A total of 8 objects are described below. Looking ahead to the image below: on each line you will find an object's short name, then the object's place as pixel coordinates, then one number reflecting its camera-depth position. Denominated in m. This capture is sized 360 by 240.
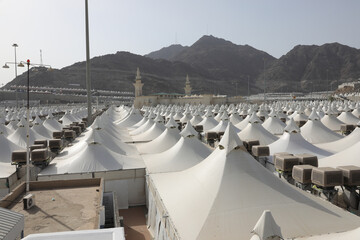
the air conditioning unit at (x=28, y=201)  9.43
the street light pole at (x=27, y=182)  10.34
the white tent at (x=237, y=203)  7.80
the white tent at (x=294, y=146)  16.59
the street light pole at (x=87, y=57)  28.00
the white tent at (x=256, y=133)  21.05
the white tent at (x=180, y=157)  14.53
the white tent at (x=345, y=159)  12.55
